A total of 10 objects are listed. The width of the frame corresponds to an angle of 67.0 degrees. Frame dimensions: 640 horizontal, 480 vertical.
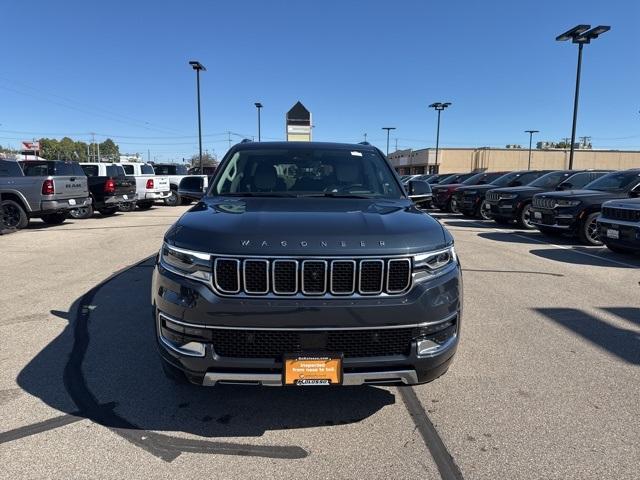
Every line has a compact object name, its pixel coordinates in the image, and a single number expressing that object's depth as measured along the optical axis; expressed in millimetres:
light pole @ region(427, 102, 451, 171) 40125
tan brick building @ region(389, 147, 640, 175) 67812
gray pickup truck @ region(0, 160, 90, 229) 13016
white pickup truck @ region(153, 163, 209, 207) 24647
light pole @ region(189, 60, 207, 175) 27406
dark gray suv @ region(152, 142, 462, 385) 2703
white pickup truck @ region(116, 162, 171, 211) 20219
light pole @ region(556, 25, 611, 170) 18812
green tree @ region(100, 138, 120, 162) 156125
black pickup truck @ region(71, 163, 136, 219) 17067
